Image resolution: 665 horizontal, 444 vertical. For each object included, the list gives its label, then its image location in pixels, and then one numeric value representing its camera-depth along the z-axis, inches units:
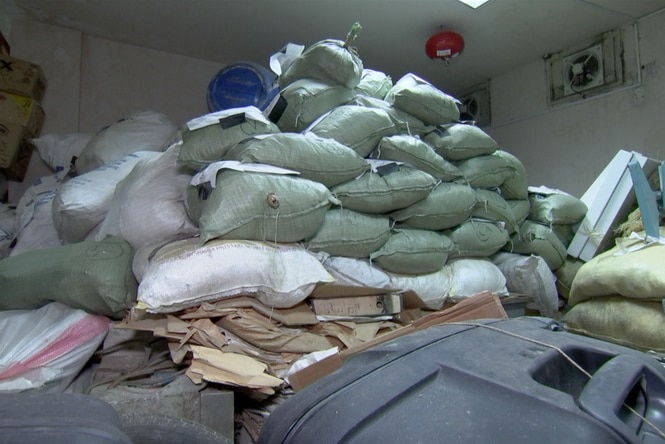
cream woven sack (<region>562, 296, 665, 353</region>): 52.7
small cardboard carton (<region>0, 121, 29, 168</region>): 93.7
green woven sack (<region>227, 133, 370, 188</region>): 50.9
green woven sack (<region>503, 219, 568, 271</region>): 80.9
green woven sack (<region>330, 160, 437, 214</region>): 57.6
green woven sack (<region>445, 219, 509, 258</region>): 68.9
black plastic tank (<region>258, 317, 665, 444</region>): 18.8
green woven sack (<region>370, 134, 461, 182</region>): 62.6
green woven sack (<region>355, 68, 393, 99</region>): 75.0
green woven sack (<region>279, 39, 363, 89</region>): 61.6
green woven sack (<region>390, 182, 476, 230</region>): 63.4
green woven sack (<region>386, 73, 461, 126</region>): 67.8
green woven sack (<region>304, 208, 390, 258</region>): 54.2
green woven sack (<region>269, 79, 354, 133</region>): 62.0
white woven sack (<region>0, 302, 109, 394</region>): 42.1
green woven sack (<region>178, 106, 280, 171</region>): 54.4
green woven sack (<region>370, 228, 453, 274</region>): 58.9
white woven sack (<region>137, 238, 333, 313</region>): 42.6
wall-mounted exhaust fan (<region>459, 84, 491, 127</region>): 143.3
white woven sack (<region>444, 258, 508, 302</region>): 63.9
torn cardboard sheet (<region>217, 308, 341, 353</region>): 46.2
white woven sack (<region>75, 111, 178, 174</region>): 85.0
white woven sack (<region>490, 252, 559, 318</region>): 76.5
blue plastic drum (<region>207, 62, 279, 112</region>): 91.0
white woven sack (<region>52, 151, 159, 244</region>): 62.2
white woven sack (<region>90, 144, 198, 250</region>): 53.5
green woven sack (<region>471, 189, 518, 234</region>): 73.0
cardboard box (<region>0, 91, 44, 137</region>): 93.9
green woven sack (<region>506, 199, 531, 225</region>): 80.9
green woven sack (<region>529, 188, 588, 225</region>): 84.0
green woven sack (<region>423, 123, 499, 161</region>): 70.5
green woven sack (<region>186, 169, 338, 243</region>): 45.9
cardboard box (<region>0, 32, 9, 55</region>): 98.6
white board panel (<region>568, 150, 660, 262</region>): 85.9
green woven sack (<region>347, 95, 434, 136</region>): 67.7
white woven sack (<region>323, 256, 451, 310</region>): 55.2
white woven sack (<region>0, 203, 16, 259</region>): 82.7
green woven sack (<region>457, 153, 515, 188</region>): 72.2
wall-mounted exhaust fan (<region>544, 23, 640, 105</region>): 106.7
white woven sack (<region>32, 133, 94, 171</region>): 101.5
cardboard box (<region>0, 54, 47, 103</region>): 95.0
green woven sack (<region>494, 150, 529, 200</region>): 78.8
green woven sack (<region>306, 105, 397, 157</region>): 59.8
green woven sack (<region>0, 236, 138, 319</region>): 48.7
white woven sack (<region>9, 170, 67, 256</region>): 73.7
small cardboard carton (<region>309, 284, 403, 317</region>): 54.1
